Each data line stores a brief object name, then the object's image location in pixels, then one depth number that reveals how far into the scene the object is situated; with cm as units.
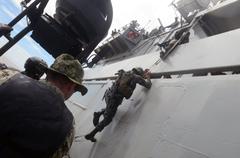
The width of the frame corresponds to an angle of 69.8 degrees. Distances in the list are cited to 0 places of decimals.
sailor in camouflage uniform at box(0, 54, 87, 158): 98
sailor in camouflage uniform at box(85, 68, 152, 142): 264
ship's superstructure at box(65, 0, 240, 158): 161
